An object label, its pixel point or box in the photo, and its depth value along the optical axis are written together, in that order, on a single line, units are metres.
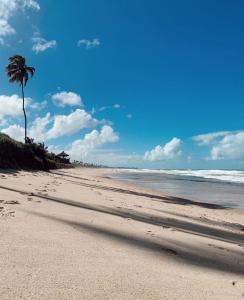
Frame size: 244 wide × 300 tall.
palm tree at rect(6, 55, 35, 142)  32.16
